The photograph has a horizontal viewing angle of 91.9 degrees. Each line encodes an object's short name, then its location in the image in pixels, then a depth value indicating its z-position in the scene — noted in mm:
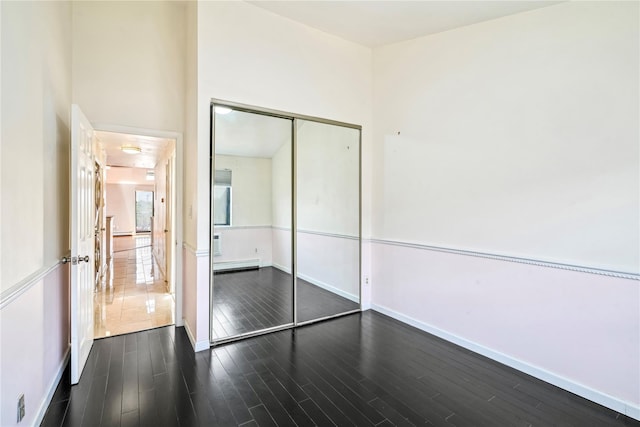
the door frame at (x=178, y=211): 3410
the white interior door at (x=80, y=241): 2248
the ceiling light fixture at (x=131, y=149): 4832
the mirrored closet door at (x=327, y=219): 3545
